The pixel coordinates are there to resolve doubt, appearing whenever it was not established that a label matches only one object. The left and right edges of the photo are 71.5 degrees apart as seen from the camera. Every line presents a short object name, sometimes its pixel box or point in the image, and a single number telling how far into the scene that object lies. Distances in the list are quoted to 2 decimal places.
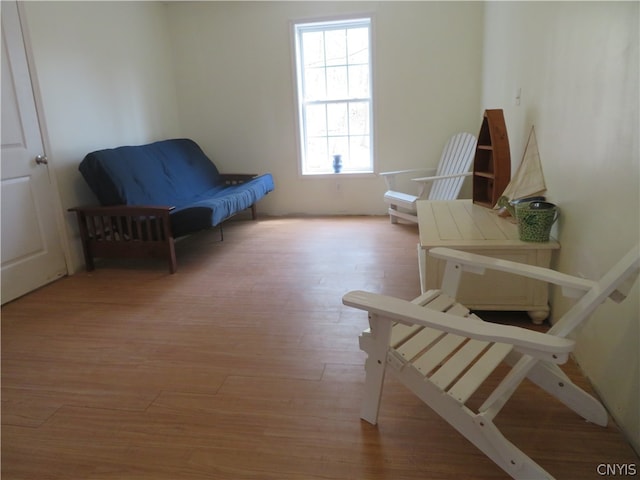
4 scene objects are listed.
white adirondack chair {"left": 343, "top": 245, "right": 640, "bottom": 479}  1.16
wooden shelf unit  2.62
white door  2.80
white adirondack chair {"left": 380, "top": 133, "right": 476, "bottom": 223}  3.95
